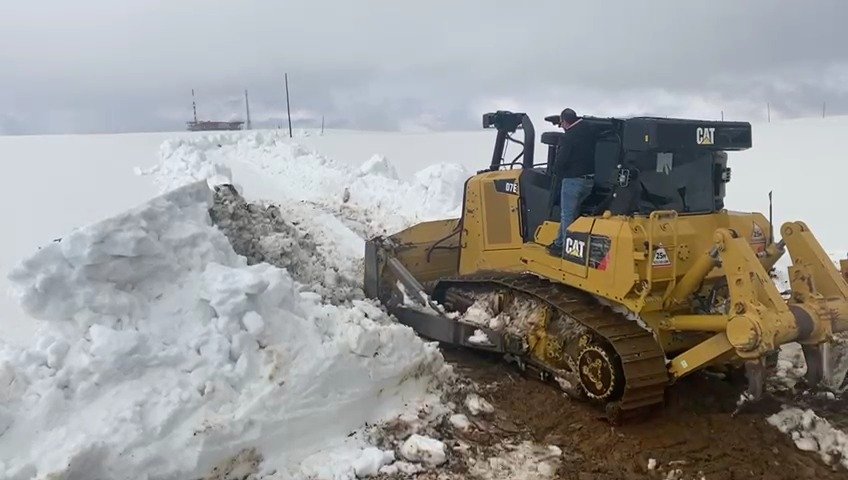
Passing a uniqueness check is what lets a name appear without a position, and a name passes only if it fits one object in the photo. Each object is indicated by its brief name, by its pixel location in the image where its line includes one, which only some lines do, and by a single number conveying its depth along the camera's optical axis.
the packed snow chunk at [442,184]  13.78
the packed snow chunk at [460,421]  5.38
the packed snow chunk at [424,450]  4.83
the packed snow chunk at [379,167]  15.43
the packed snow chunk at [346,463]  4.61
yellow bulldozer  4.88
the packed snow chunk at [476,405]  5.65
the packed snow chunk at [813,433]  4.99
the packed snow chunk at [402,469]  4.68
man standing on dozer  6.10
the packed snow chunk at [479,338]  6.63
